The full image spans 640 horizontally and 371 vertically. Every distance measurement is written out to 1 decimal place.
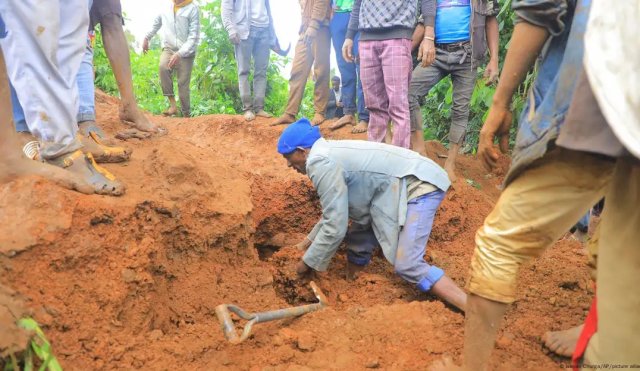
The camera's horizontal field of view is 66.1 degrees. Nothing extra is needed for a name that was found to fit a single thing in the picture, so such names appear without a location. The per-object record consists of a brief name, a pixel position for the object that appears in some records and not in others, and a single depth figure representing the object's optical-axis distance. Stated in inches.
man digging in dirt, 110.9
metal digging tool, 83.0
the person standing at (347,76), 203.6
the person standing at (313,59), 207.3
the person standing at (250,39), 236.7
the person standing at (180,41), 269.7
